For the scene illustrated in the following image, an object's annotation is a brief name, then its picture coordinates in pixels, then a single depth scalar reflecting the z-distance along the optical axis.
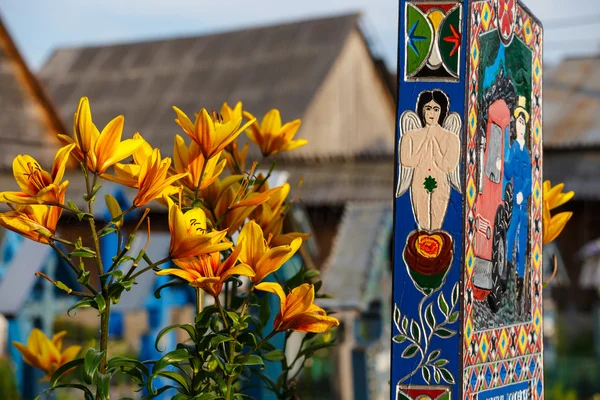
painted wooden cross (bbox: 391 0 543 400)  2.18
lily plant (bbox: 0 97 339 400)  2.05
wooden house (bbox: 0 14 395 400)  17.09
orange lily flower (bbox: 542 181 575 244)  2.92
